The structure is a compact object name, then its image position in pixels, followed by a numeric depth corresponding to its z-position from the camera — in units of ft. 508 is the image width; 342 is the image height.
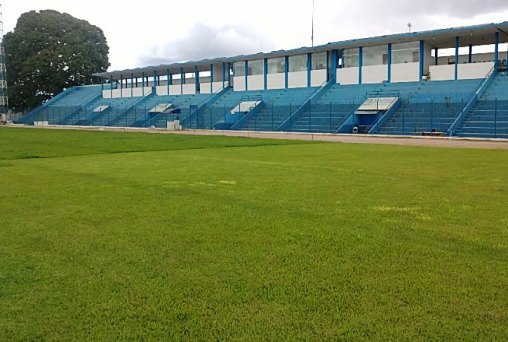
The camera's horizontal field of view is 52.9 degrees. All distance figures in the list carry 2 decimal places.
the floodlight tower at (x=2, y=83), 224.43
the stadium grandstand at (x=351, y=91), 109.40
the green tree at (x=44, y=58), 246.88
